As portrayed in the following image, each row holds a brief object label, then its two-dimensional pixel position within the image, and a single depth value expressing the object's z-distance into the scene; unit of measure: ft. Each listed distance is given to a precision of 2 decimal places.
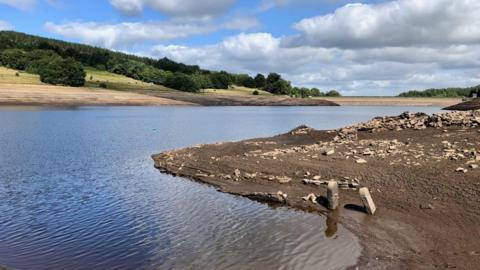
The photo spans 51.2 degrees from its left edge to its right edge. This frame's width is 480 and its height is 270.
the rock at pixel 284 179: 63.82
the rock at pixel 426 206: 48.55
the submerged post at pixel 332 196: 51.57
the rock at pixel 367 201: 48.98
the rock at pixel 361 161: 66.58
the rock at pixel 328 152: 74.23
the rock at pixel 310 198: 55.01
